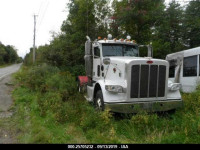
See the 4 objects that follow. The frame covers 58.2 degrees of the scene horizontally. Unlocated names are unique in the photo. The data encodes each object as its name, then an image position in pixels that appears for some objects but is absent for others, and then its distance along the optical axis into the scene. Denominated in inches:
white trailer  328.8
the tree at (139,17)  453.1
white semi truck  187.8
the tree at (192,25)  655.8
